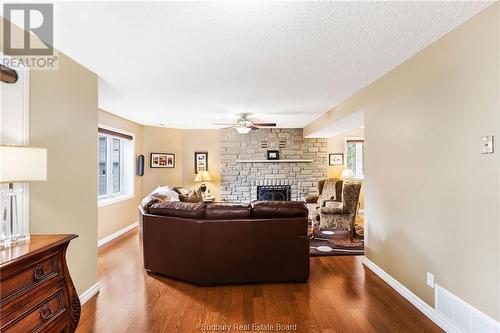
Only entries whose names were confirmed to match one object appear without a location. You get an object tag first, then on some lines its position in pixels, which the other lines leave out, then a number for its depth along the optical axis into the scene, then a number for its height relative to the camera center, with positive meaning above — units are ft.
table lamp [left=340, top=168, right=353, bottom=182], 21.64 -0.75
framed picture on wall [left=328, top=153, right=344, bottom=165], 23.02 +0.63
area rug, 12.89 -4.58
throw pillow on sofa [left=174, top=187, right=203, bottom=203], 16.48 -2.11
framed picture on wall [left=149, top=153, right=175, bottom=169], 20.81 +0.48
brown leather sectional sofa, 9.46 -3.04
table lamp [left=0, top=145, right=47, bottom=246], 4.75 -0.14
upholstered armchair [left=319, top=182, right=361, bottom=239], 15.89 -2.89
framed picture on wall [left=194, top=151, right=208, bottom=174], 22.68 +0.43
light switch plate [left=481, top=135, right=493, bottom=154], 5.61 +0.50
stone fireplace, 22.74 +0.15
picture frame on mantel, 22.66 +0.99
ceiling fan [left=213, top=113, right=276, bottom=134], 15.98 +2.72
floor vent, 5.70 -3.79
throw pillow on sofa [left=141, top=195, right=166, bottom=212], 10.61 -1.61
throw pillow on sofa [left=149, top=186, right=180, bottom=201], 12.71 -1.69
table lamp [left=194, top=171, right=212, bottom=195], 21.42 -1.06
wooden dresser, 4.29 -2.41
